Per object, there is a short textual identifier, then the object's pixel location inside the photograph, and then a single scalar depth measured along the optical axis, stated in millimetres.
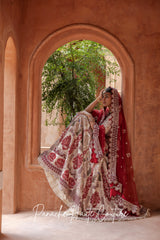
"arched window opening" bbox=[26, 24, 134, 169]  4895
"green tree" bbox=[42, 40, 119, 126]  5617
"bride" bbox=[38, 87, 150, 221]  4598
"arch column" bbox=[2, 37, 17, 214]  4680
